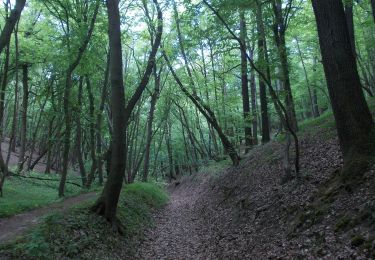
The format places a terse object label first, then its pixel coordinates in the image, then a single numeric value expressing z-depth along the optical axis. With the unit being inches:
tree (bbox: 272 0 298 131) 406.0
